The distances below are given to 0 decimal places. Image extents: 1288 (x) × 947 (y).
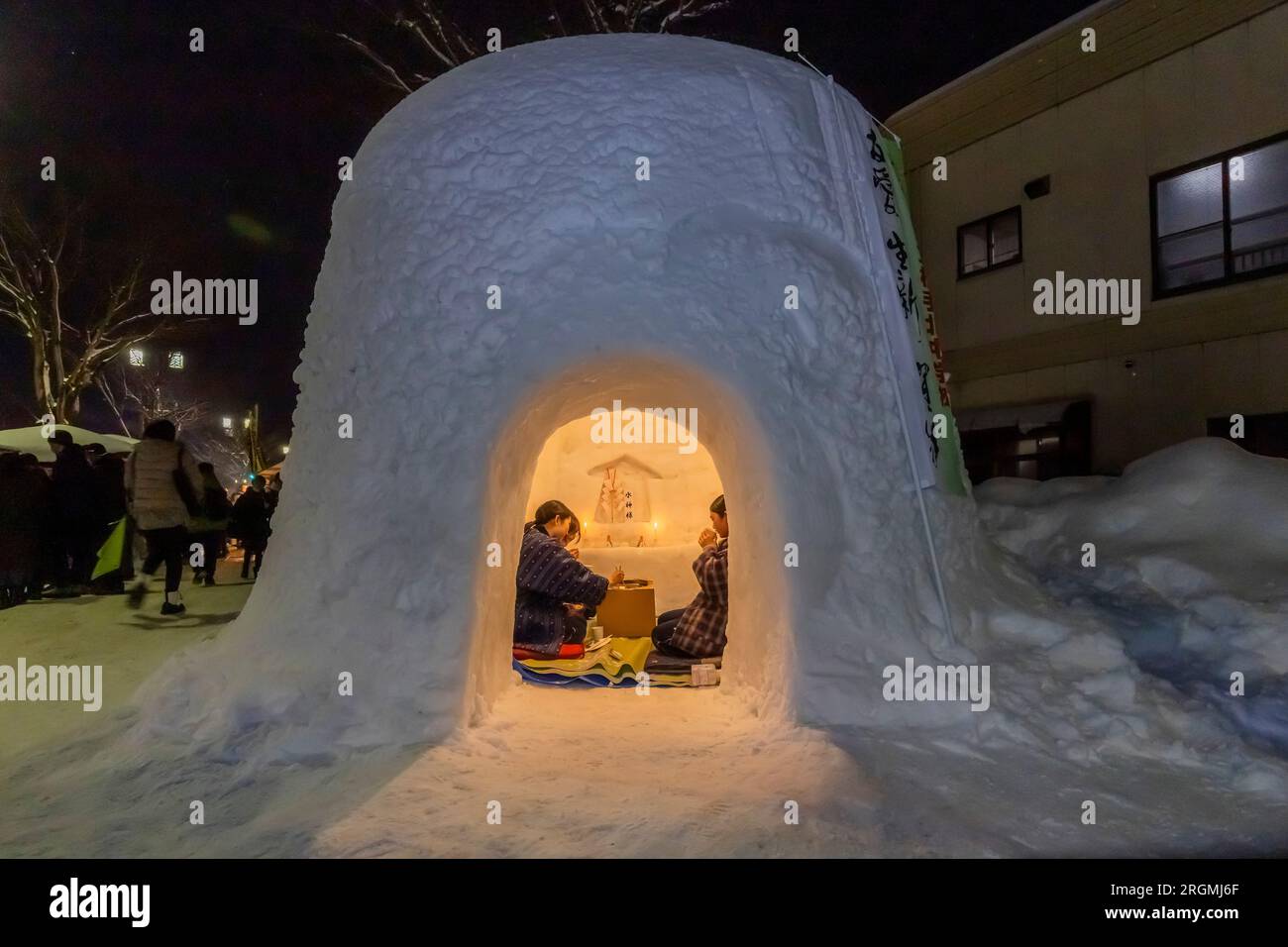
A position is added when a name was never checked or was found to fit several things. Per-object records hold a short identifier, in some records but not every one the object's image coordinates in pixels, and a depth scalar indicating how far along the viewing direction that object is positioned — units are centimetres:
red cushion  585
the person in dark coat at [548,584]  543
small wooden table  686
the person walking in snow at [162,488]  567
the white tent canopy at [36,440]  956
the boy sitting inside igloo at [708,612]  559
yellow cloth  540
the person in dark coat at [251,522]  906
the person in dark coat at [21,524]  646
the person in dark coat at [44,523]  659
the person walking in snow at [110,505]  692
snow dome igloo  383
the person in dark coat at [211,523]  758
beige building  796
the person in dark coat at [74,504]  667
